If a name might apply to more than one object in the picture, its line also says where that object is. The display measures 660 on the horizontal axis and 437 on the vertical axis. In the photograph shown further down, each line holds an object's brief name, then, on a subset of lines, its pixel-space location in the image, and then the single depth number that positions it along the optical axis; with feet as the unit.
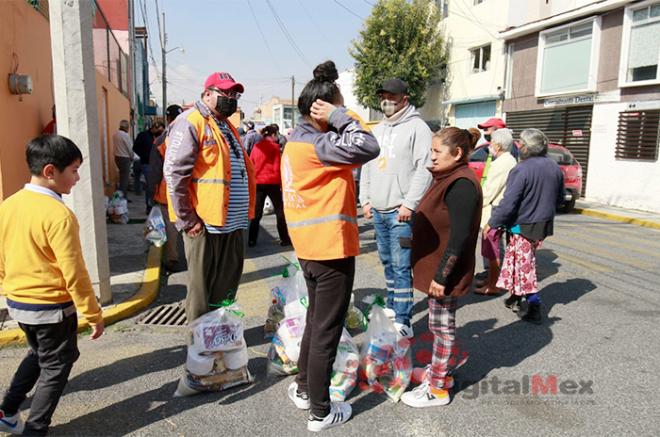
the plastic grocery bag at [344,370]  10.36
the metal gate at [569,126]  51.78
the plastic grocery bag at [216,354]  10.33
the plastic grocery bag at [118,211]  29.63
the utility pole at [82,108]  13.28
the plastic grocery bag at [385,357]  10.62
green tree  74.59
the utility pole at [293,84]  165.48
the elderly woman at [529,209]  14.66
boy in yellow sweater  8.12
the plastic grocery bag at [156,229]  20.06
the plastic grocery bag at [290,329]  11.13
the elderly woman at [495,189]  16.89
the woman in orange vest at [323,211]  8.37
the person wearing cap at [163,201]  19.24
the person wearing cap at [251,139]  25.59
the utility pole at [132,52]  71.00
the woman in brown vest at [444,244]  9.61
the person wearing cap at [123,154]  38.45
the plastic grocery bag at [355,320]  14.12
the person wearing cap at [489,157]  18.15
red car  39.99
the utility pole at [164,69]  106.11
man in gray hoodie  13.12
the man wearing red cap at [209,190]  10.54
